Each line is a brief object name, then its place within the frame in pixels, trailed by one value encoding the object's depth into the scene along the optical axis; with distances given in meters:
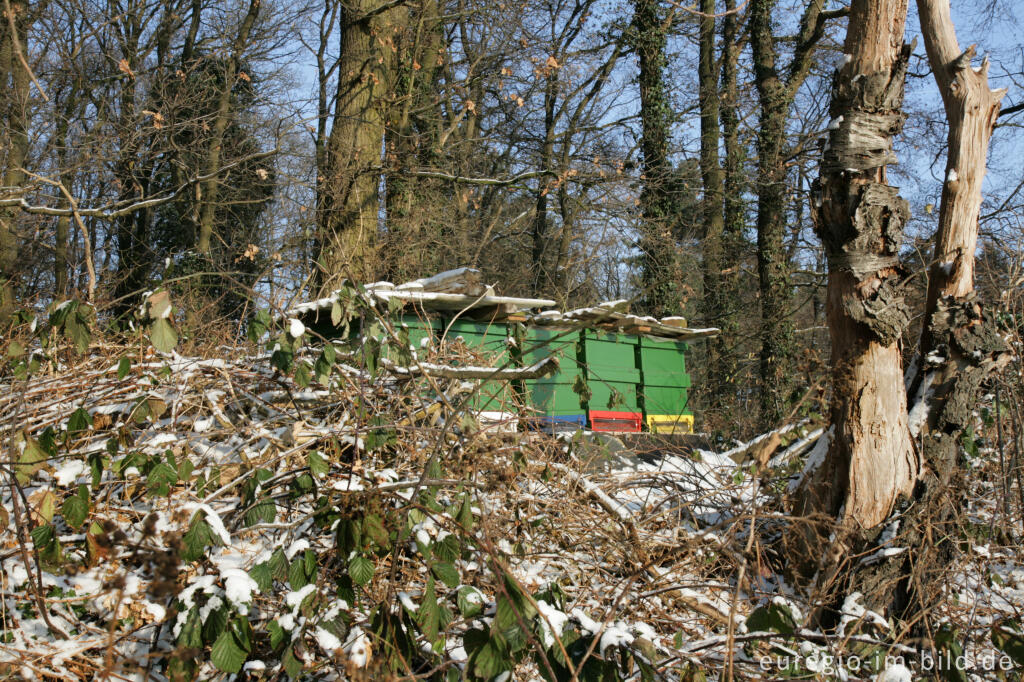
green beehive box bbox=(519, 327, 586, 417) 8.45
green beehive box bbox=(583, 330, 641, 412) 9.55
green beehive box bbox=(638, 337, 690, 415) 10.30
